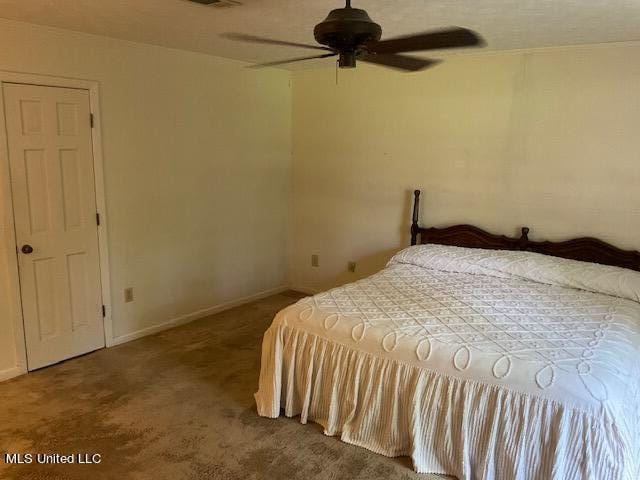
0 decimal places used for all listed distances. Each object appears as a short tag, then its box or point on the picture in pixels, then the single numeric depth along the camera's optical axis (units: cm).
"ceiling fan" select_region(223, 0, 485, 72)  208
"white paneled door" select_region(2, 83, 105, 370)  339
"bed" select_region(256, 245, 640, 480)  212
